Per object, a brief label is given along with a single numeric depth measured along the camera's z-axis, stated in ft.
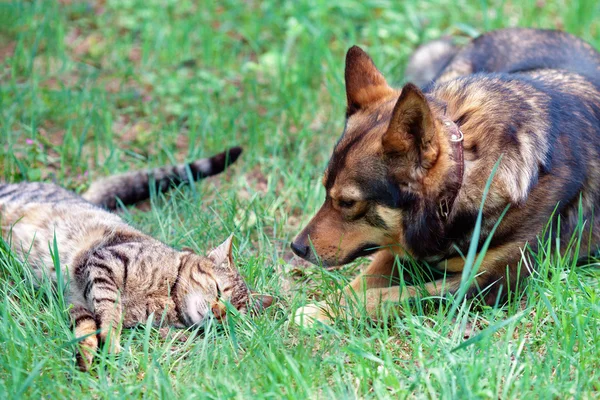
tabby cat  20.98
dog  21.02
